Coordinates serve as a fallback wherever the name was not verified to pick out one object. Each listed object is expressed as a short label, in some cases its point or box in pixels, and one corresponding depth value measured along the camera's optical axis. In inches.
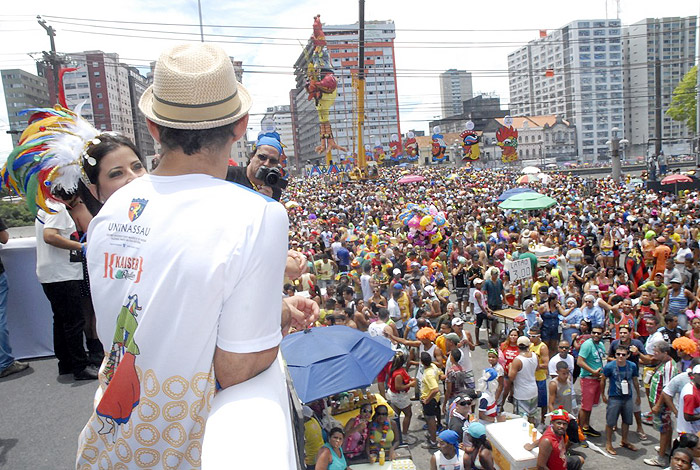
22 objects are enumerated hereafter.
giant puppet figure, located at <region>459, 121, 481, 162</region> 1958.7
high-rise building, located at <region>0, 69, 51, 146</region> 3612.2
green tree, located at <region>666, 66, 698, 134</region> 2576.3
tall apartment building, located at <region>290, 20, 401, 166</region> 4859.7
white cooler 234.4
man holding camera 108.5
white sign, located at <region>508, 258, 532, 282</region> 463.6
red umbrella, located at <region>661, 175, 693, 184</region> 987.9
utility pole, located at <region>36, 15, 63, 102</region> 735.7
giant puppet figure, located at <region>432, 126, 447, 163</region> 2299.5
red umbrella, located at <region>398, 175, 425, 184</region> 1306.3
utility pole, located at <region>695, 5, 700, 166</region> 1446.9
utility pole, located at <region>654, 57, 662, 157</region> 1611.1
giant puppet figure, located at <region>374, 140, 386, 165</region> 3038.9
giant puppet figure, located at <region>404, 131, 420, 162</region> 2955.2
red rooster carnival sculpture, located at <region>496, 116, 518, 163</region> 2229.3
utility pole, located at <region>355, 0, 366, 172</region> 1409.6
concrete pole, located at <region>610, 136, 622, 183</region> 1386.6
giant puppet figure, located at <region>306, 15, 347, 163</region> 1961.1
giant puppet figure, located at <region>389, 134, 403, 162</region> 3110.2
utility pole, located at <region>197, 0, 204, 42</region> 353.0
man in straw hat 38.5
